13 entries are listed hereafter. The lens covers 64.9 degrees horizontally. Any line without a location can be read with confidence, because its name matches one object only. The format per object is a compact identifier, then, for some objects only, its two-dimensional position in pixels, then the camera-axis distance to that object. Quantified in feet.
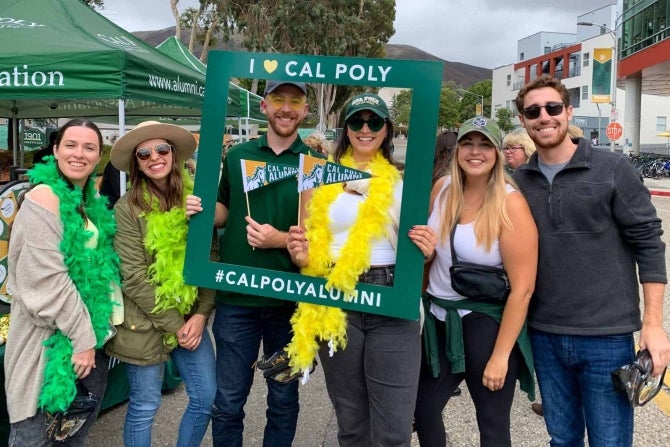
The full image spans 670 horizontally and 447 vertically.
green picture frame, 6.66
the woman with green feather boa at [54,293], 6.56
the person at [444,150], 11.44
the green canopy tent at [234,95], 19.69
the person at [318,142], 13.17
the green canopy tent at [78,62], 12.37
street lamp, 78.16
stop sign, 70.69
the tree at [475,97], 233.06
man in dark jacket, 6.66
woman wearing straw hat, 7.59
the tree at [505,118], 179.01
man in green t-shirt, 7.79
